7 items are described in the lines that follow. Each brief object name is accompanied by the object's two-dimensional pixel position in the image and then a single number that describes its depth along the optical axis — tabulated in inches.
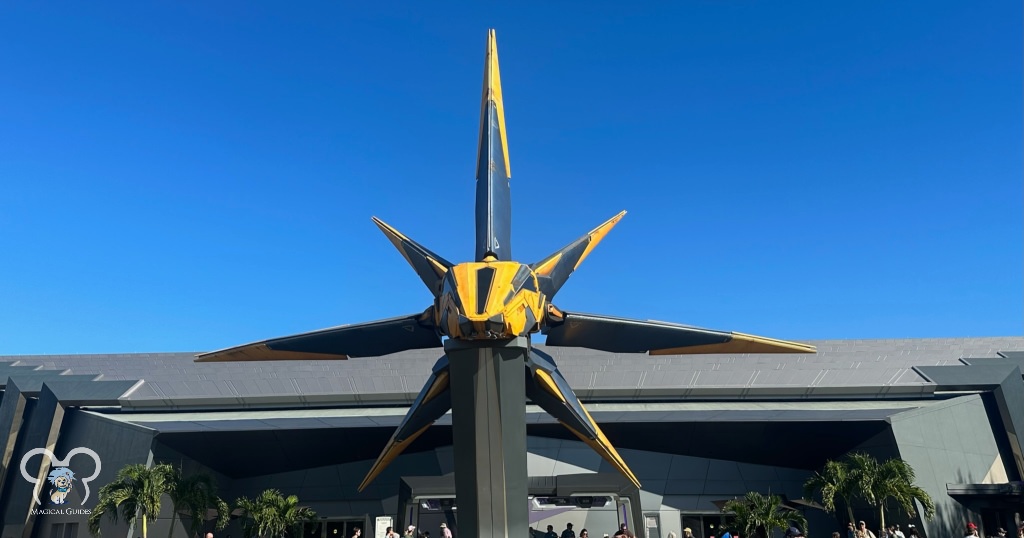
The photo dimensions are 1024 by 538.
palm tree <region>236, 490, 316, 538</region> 1221.7
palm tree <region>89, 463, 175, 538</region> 1141.1
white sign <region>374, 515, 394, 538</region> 1137.7
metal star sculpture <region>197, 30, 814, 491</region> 589.6
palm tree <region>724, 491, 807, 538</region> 1042.7
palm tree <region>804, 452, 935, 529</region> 1116.5
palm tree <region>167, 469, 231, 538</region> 1200.2
